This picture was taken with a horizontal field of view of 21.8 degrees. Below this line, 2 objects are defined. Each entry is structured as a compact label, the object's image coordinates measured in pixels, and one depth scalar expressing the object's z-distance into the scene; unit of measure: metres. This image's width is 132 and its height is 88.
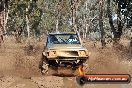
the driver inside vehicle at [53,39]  14.19
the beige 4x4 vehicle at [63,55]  13.22
